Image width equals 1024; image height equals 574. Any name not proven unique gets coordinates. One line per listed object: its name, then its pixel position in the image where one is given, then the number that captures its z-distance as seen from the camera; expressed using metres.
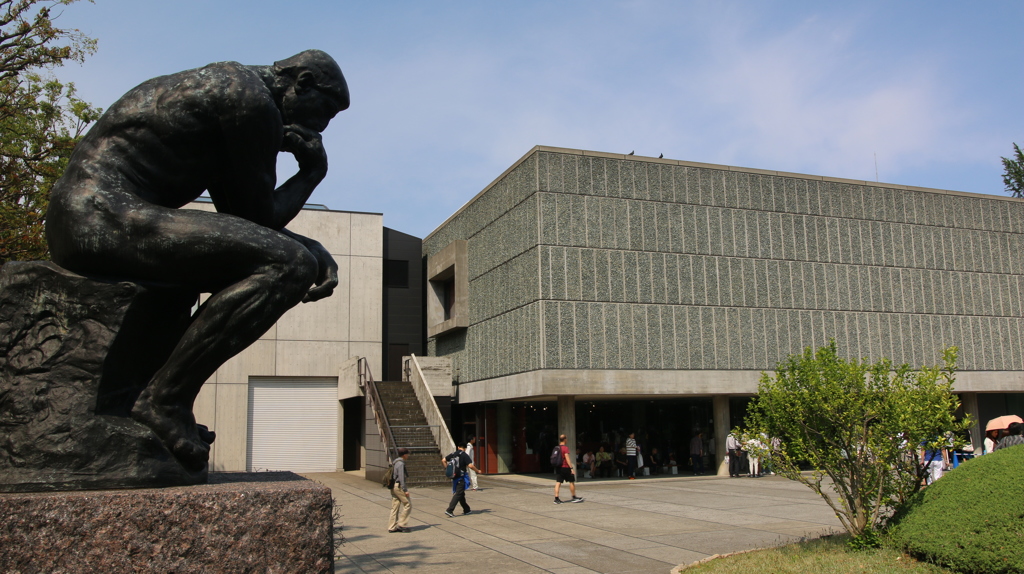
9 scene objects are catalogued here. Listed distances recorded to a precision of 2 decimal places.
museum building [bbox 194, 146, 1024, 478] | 25.28
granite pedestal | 2.64
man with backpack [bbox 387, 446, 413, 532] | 13.89
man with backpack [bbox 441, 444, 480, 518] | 16.31
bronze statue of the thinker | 3.10
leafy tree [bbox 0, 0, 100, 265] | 14.47
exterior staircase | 22.95
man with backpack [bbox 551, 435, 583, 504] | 18.78
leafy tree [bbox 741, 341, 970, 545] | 8.71
